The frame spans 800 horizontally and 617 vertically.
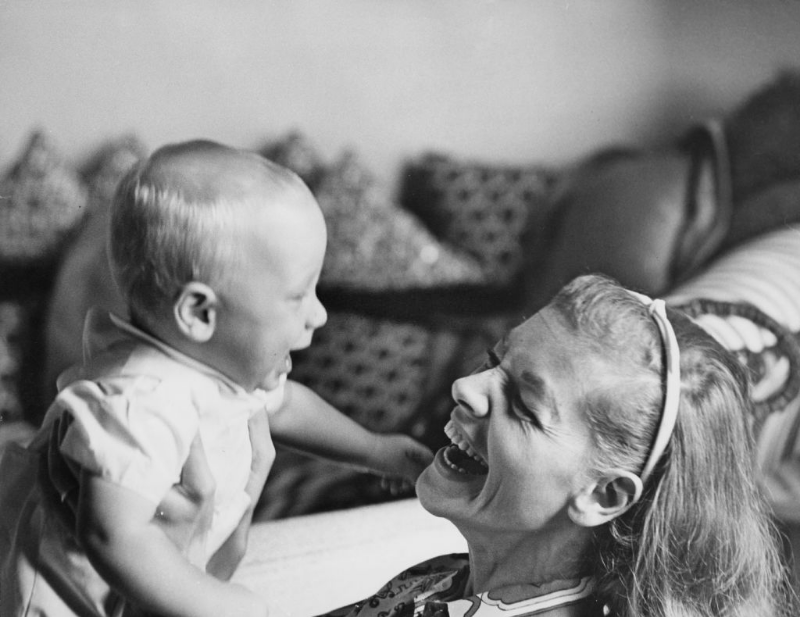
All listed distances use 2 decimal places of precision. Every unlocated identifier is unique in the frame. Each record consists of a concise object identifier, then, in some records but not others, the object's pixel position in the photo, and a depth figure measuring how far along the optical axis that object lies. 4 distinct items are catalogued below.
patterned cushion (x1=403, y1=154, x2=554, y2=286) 1.11
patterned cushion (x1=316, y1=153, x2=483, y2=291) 1.12
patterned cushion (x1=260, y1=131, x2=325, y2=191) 1.03
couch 0.77
